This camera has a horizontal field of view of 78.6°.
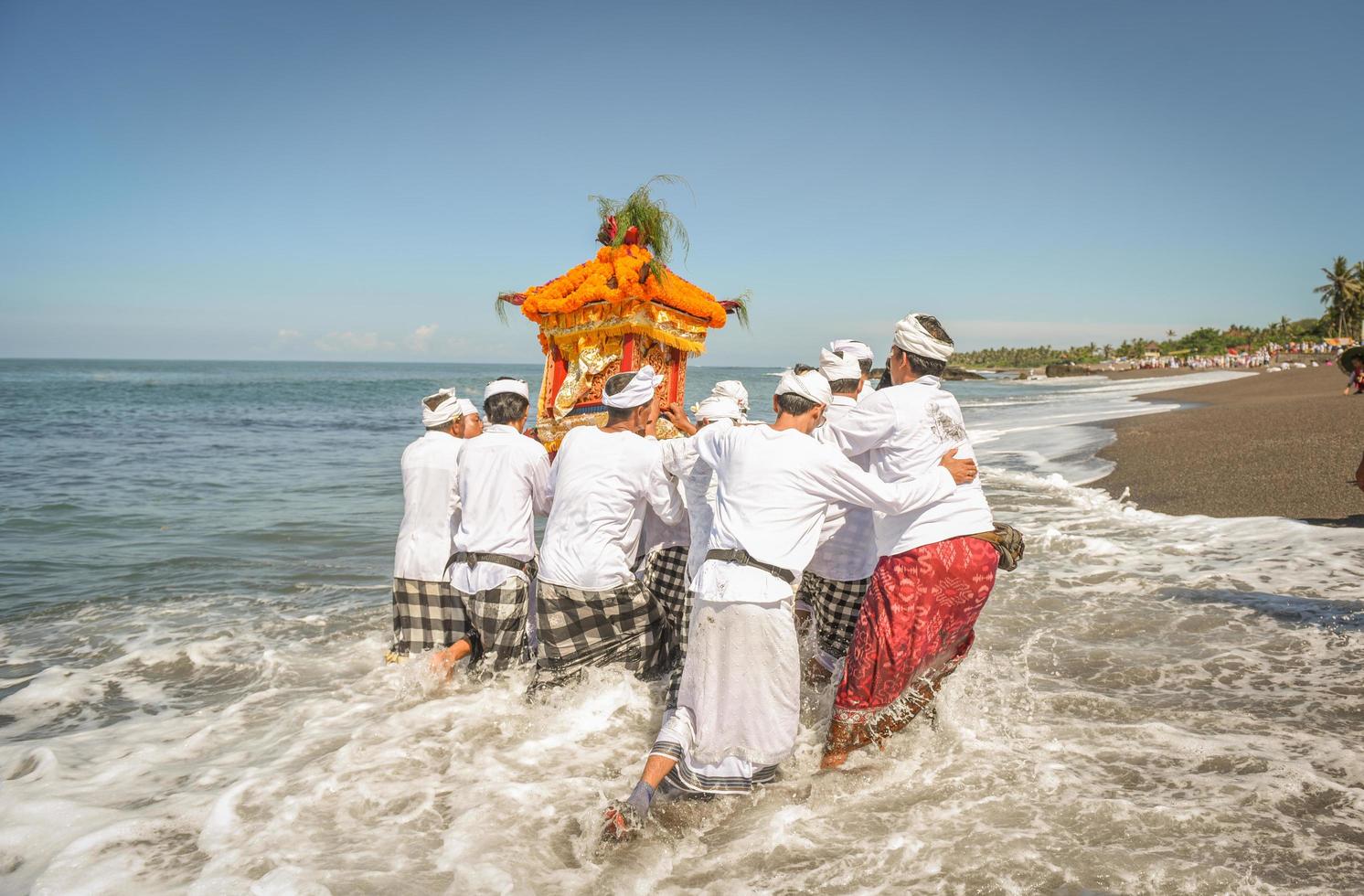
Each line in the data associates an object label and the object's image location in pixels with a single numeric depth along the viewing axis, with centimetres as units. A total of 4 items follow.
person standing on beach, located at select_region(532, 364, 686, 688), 423
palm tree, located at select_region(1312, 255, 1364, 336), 6469
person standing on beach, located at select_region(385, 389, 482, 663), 491
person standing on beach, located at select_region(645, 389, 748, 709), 392
